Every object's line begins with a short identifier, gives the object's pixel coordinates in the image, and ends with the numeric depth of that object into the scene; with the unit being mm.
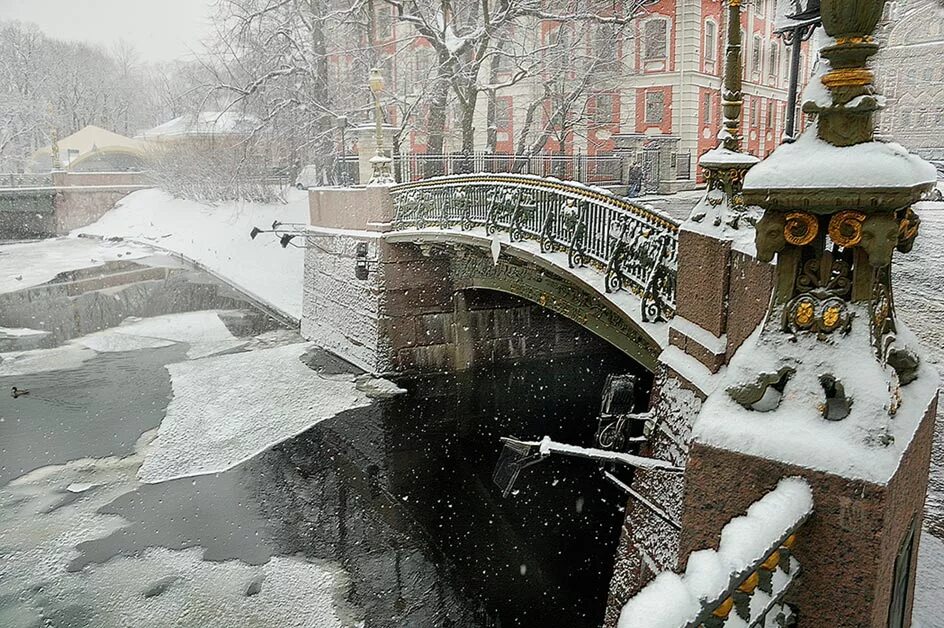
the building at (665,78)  27109
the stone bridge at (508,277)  6086
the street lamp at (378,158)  16391
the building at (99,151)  65188
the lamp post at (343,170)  21094
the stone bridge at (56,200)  50844
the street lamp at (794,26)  9539
